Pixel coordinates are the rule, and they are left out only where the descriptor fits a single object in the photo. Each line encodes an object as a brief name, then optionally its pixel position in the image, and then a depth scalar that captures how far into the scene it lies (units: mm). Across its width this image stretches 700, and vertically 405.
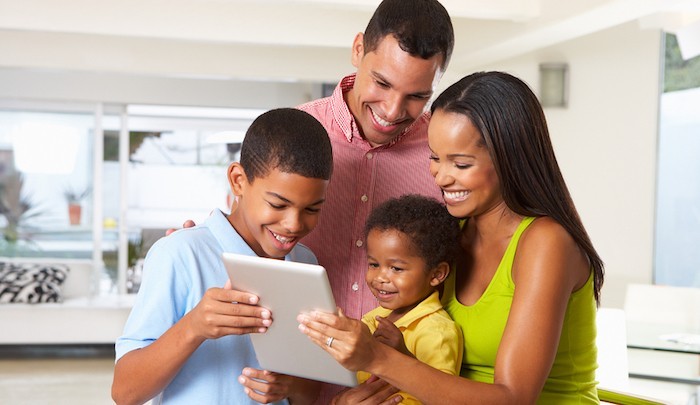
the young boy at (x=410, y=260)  1906
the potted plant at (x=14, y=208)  9930
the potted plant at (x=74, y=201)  9961
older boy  1630
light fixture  7547
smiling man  1992
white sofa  7684
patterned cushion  7902
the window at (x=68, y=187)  9875
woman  1603
